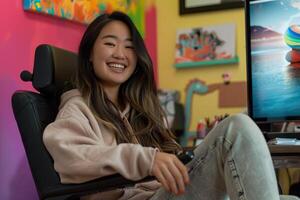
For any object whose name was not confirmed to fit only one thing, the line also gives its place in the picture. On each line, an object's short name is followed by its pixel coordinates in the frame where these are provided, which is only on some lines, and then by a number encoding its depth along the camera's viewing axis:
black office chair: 1.07
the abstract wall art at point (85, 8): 1.71
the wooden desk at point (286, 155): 1.31
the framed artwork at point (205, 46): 2.44
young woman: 0.98
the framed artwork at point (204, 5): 2.44
